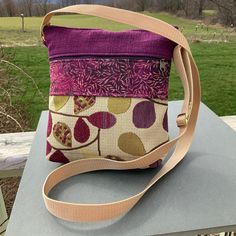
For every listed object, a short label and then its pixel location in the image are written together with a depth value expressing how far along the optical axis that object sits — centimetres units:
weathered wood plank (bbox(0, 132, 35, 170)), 73
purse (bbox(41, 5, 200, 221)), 51
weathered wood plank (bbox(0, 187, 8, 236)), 81
